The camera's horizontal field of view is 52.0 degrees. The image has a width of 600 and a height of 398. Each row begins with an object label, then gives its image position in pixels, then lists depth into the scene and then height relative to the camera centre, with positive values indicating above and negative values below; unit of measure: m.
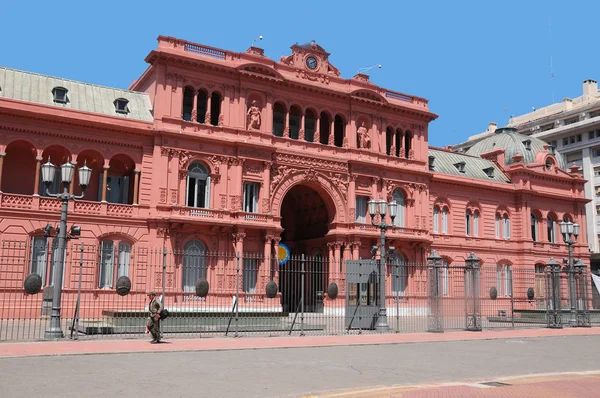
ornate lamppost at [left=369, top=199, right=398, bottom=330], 26.06 +0.33
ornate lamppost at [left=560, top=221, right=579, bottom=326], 31.02 +0.13
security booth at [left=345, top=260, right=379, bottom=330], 25.88 -0.20
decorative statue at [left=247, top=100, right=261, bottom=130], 38.28 +10.63
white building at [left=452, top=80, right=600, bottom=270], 76.81 +21.01
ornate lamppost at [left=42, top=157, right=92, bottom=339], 19.44 +1.60
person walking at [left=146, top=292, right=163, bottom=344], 18.67 -1.01
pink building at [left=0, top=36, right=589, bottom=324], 33.50 +7.65
